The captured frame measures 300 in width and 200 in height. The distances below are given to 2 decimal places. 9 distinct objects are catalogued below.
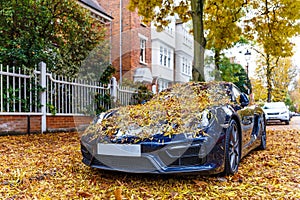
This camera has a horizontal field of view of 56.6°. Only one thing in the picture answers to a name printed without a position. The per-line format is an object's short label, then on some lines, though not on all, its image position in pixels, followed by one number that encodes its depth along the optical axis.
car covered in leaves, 2.83
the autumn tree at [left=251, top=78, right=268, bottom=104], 32.17
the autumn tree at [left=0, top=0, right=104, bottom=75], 7.34
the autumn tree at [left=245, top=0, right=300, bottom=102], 11.01
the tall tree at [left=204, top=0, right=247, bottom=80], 11.09
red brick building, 16.81
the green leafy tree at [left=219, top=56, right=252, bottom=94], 19.14
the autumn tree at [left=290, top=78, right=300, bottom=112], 58.89
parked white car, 15.85
